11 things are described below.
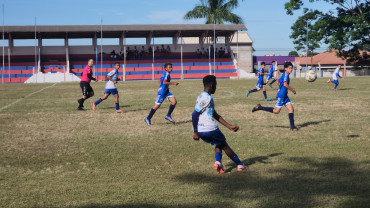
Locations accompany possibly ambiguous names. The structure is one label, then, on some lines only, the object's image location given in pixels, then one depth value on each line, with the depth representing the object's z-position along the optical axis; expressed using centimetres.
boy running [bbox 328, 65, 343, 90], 2509
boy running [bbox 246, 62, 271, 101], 2102
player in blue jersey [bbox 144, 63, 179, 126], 1223
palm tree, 6253
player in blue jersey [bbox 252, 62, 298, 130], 1130
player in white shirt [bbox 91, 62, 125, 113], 1541
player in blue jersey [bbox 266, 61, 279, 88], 2310
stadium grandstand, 5028
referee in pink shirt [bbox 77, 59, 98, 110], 1648
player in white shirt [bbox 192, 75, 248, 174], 638
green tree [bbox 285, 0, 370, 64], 5225
